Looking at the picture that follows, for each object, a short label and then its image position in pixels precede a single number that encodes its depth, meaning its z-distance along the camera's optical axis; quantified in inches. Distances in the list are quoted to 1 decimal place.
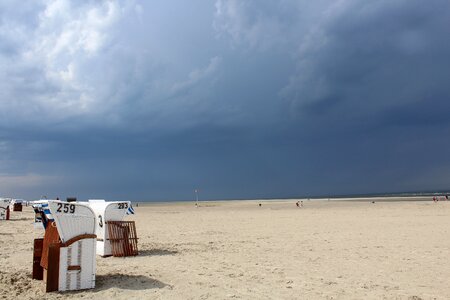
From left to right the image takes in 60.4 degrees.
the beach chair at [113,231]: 504.7
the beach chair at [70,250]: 305.3
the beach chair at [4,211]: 1243.2
